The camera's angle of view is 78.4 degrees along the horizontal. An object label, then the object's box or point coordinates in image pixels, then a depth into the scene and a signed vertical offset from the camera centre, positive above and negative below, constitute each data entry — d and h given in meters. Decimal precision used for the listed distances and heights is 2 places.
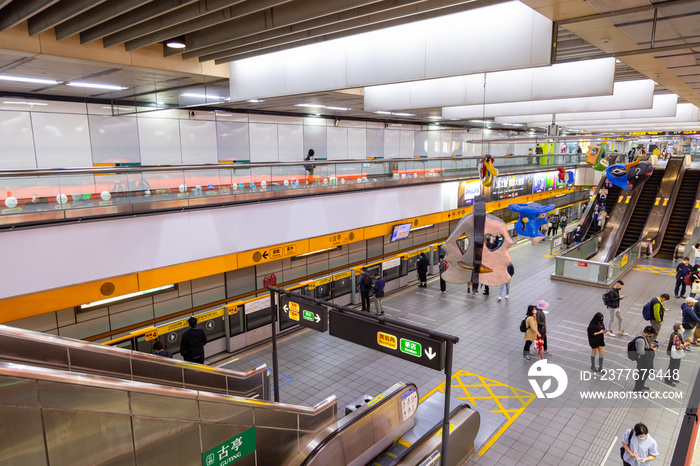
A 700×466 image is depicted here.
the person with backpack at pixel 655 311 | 9.54 -3.46
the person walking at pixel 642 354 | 8.05 -3.74
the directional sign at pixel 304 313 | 6.16 -2.32
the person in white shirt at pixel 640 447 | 5.55 -3.77
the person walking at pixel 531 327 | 9.62 -3.77
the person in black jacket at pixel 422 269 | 15.27 -3.96
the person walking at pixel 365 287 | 12.65 -3.80
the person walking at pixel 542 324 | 9.73 -3.78
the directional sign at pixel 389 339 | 4.83 -2.18
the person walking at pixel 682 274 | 13.21 -3.69
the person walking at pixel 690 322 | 9.41 -3.68
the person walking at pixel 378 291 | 12.59 -3.89
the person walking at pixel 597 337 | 8.95 -3.76
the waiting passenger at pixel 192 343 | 8.51 -3.61
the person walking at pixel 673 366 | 8.05 -3.94
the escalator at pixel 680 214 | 19.73 -2.86
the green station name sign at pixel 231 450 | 4.68 -3.28
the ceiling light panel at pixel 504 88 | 7.30 +1.39
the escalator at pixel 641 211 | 20.76 -2.83
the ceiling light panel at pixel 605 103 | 9.82 +1.29
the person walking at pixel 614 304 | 10.79 -3.72
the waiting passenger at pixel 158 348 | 7.65 -3.31
